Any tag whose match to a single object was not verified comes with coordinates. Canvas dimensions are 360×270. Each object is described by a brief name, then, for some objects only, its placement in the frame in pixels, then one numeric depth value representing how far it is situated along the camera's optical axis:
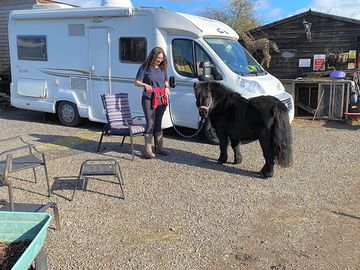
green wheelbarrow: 2.64
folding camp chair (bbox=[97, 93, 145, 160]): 6.78
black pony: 5.62
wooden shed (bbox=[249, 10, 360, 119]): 11.30
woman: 6.56
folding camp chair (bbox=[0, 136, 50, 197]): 4.18
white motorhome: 8.00
